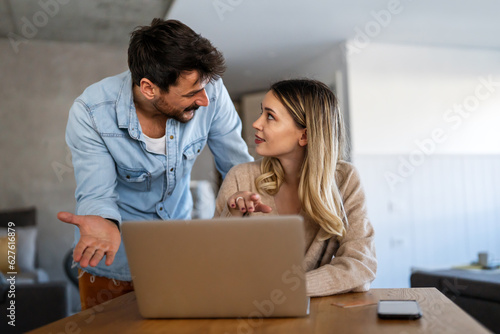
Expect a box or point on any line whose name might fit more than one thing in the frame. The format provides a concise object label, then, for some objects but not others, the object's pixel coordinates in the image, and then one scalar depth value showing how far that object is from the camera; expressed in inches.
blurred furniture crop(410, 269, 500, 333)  90.8
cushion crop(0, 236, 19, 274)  173.3
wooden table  37.6
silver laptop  38.6
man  65.1
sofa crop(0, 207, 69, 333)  107.3
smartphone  39.6
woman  58.7
